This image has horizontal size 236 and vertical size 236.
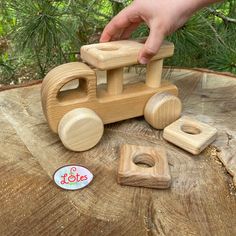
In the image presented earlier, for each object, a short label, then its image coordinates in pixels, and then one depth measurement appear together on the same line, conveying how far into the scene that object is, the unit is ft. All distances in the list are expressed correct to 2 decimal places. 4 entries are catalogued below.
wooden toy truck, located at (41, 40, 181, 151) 2.15
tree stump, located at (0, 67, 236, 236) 1.66
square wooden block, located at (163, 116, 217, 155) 2.15
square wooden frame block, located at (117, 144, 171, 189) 1.87
